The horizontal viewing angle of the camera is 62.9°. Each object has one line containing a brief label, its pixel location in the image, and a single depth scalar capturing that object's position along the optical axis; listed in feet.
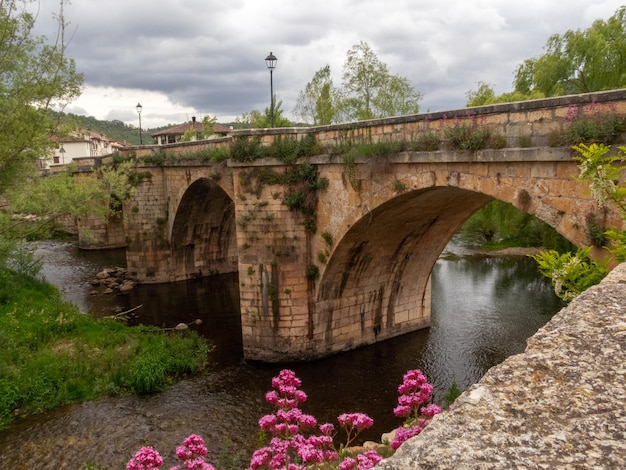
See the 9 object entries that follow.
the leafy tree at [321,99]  87.30
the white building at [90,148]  194.90
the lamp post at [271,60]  47.06
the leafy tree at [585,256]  15.47
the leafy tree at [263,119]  81.88
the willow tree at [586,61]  60.85
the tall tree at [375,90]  81.05
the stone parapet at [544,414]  6.08
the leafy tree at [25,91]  39.52
